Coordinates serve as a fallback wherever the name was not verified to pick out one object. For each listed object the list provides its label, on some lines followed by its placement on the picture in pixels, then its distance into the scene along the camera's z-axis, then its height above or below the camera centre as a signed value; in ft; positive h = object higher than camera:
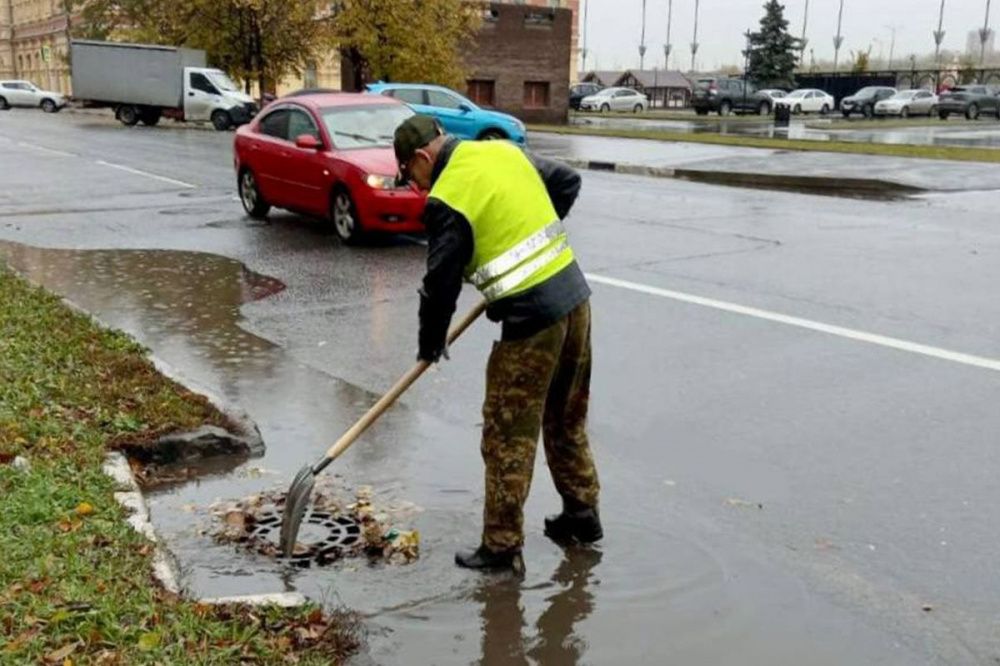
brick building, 148.77 +1.44
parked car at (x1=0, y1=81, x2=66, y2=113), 177.83 -5.49
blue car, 79.10 -2.88
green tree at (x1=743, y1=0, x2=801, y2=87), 229.25 +5.81
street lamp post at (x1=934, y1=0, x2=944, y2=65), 308.81 +12.60
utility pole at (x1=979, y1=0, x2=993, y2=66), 290.15 +12.79
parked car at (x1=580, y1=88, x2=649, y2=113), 209.05 -4.78
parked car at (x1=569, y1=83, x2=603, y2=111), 214.07 -3.37
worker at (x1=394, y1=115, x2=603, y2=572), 12.39 -2.39
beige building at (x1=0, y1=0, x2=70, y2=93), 246.68 +4.65
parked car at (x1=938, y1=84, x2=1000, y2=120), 167.02 -2.77
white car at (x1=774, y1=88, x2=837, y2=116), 191.68 -3.60
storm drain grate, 14.03 -6.05
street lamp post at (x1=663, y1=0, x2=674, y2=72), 344.71 +7.85
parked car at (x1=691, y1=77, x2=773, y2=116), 184.55 -3.47
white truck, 122.62 -2.32
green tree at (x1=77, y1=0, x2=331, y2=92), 134.31 +4.09
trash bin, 135.44 -4.40
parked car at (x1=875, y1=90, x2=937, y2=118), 172.45 -3.43
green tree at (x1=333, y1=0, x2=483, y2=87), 118.73 +3.67
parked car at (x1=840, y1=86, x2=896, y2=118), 174.29 -3.24
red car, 37.42 -3.37
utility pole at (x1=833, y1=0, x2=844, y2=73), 334.24 +11.42
